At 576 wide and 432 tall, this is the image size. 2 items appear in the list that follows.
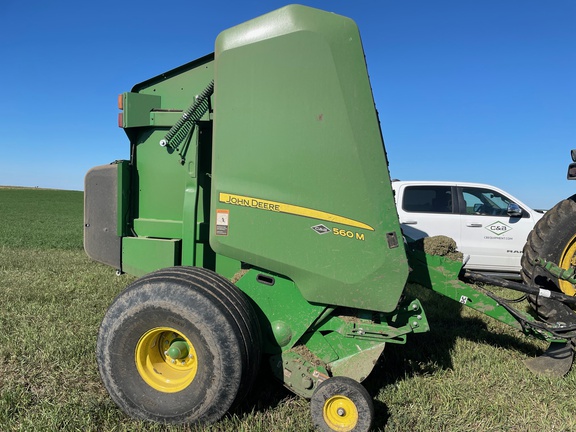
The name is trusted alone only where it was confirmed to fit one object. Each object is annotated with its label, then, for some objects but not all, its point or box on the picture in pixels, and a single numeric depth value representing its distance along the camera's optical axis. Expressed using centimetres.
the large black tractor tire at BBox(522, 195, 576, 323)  369
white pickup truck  696
